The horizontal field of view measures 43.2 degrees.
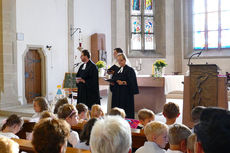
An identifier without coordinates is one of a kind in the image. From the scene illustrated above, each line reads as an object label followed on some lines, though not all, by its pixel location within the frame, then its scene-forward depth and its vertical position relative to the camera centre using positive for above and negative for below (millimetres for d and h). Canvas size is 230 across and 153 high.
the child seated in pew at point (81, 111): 3945 -528
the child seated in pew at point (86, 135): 2395 -533
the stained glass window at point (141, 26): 14000 +2220
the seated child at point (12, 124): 3092 -554
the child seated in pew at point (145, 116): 3410 -524
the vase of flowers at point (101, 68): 7910 +112
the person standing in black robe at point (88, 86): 5750 -276
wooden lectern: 4887 -308
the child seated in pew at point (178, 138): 2223 -512
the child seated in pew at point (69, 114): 3172 -456
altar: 7469 -675
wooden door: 10203 -86
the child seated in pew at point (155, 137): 2373 -544
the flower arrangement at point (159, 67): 7398 +119
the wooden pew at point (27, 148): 2199 -608
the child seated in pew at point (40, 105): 4070 -456
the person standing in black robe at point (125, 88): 5457 -306
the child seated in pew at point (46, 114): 3256 -472
